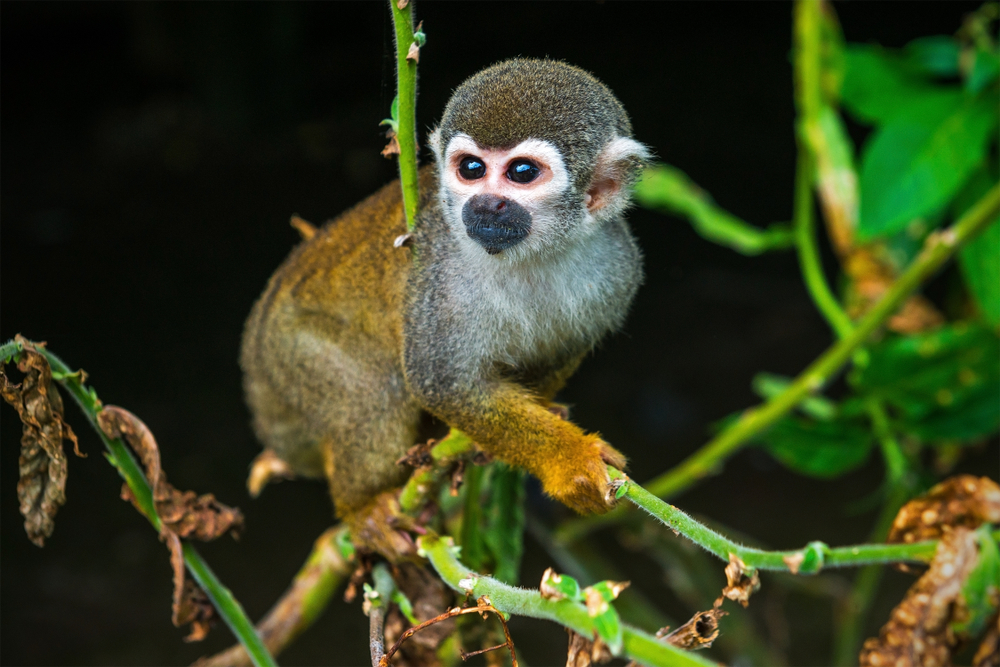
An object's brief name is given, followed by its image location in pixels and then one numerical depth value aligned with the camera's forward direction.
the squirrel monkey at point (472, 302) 1.63
